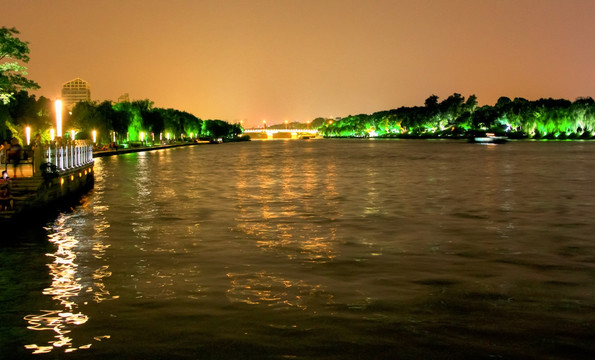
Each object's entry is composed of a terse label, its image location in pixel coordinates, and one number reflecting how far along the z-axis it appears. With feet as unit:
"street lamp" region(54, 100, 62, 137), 119.96
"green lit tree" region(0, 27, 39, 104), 118.32
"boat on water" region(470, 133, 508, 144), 558.97
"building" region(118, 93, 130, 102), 637.67
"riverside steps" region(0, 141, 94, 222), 76.38
